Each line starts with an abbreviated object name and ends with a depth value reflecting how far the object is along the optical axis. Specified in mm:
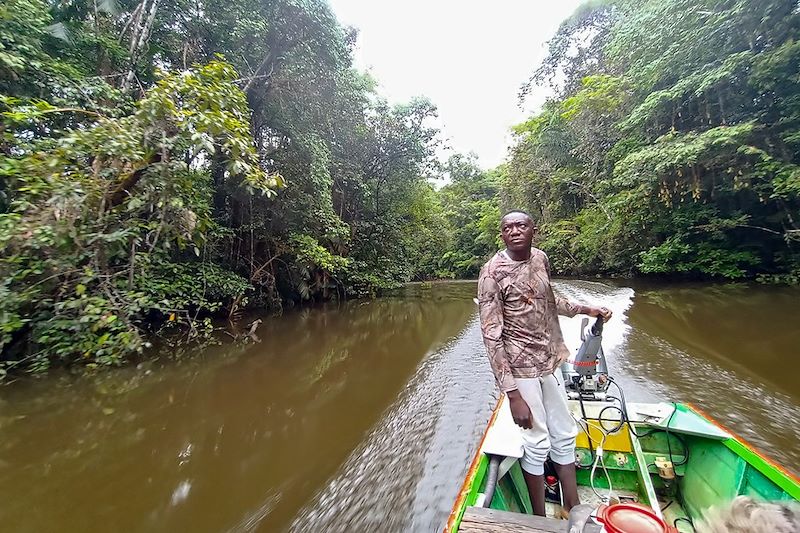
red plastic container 1062
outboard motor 2600
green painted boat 1859
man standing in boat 1774
